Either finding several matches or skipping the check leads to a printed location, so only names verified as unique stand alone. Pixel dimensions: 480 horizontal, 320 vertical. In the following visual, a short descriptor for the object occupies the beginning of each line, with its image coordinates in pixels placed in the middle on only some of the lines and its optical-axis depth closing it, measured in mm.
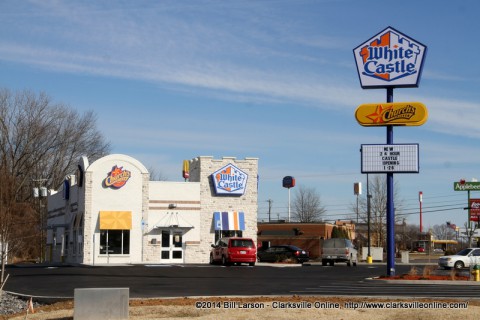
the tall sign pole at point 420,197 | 110856
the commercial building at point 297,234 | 74062
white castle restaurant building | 48062
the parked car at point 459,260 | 42719
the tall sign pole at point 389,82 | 29969
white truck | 47312
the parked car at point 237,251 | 43531
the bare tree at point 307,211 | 113875
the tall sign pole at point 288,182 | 91938
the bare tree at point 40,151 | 68500
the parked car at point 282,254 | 54000
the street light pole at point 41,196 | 60969
